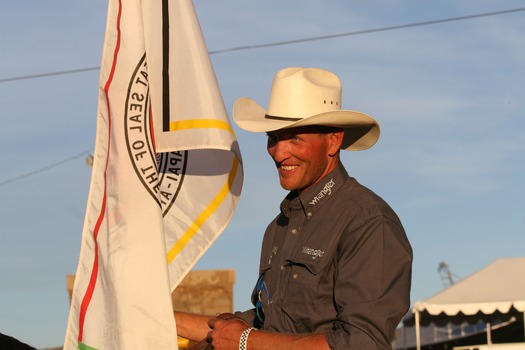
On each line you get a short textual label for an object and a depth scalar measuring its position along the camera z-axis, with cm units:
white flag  613
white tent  2581
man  571
